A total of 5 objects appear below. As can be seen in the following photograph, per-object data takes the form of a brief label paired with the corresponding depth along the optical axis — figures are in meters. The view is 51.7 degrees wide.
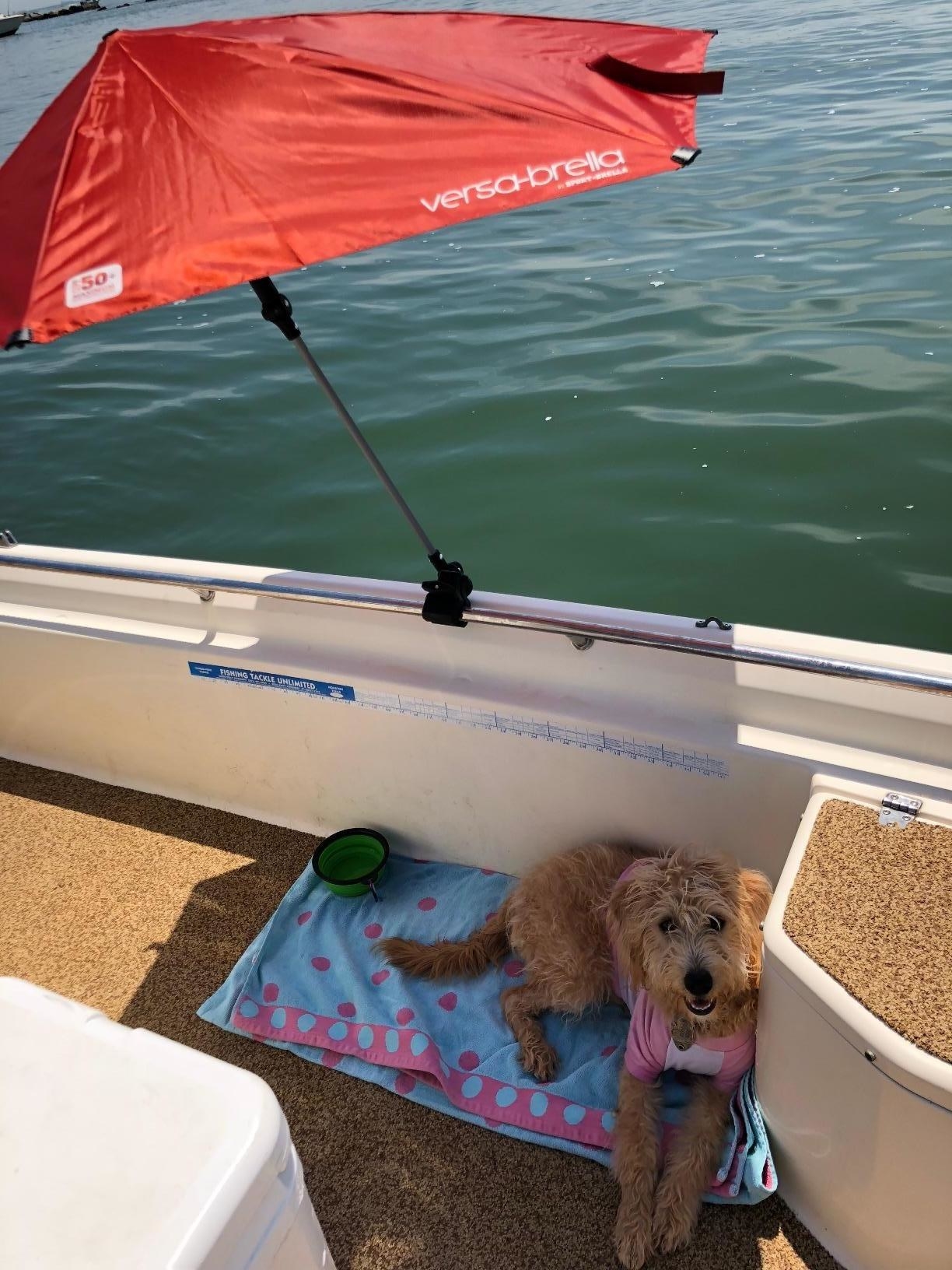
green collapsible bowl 2.39
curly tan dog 1.61
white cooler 1.08
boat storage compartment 1.29
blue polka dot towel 1.88
